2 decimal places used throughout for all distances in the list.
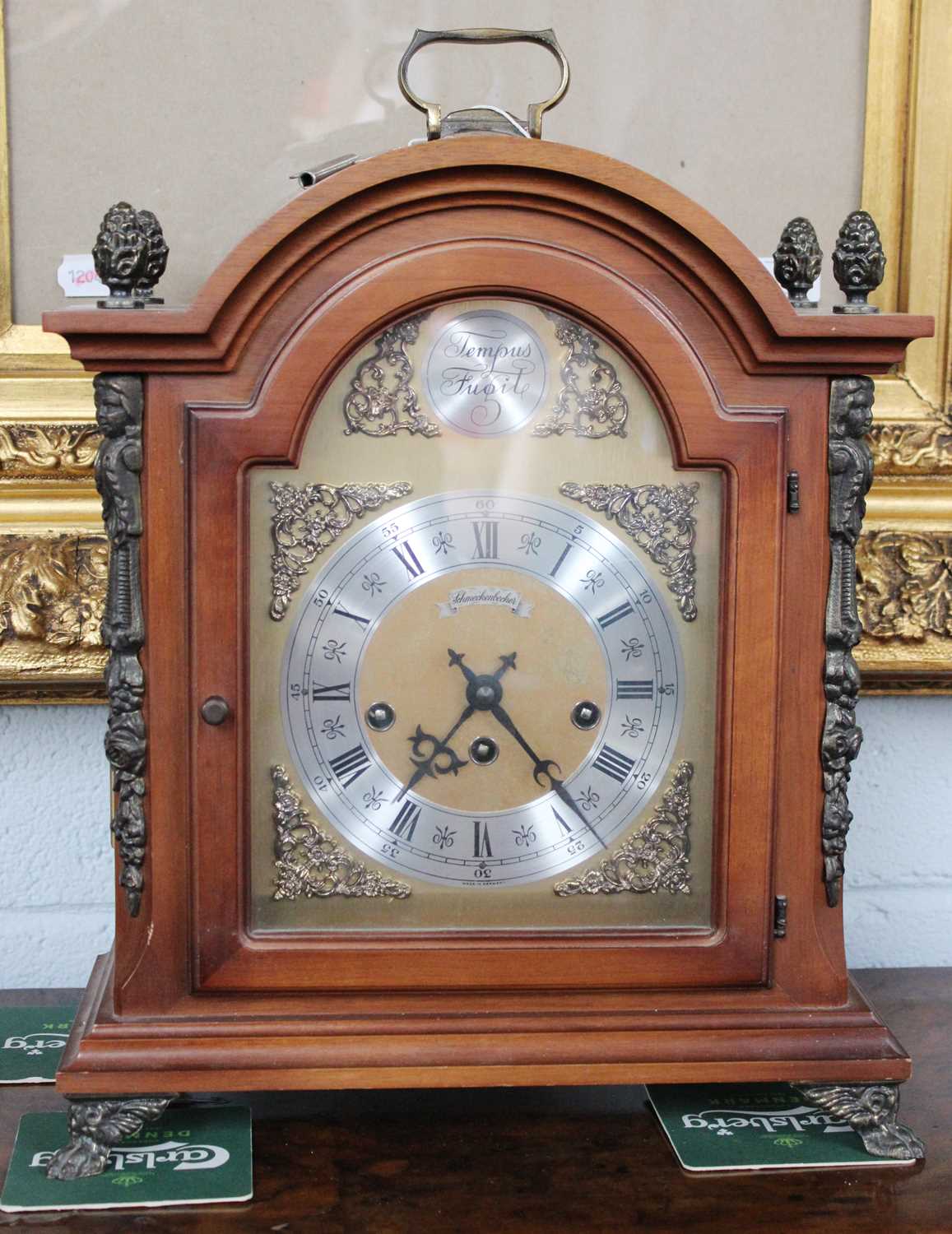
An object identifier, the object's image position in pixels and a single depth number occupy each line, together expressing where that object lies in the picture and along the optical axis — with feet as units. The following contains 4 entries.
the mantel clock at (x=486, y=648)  3.03
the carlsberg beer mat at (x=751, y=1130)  3.17
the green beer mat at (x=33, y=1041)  3.60
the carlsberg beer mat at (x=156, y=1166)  2.97
